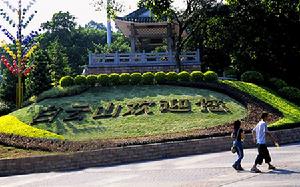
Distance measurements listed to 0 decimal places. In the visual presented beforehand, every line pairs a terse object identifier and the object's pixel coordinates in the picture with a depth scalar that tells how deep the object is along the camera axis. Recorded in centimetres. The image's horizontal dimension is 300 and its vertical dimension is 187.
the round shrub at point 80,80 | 2634
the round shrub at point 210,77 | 2625
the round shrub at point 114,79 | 2639
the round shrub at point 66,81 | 2633
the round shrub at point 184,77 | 2644
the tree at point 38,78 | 2912
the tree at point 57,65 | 3456
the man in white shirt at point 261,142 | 1230
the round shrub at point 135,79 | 2639
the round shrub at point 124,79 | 2638
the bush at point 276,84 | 2780
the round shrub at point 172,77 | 2634
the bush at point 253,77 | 2811
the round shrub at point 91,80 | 2628
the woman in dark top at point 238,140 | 1264
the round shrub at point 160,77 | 2628
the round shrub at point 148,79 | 2639
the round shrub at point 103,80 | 2630
